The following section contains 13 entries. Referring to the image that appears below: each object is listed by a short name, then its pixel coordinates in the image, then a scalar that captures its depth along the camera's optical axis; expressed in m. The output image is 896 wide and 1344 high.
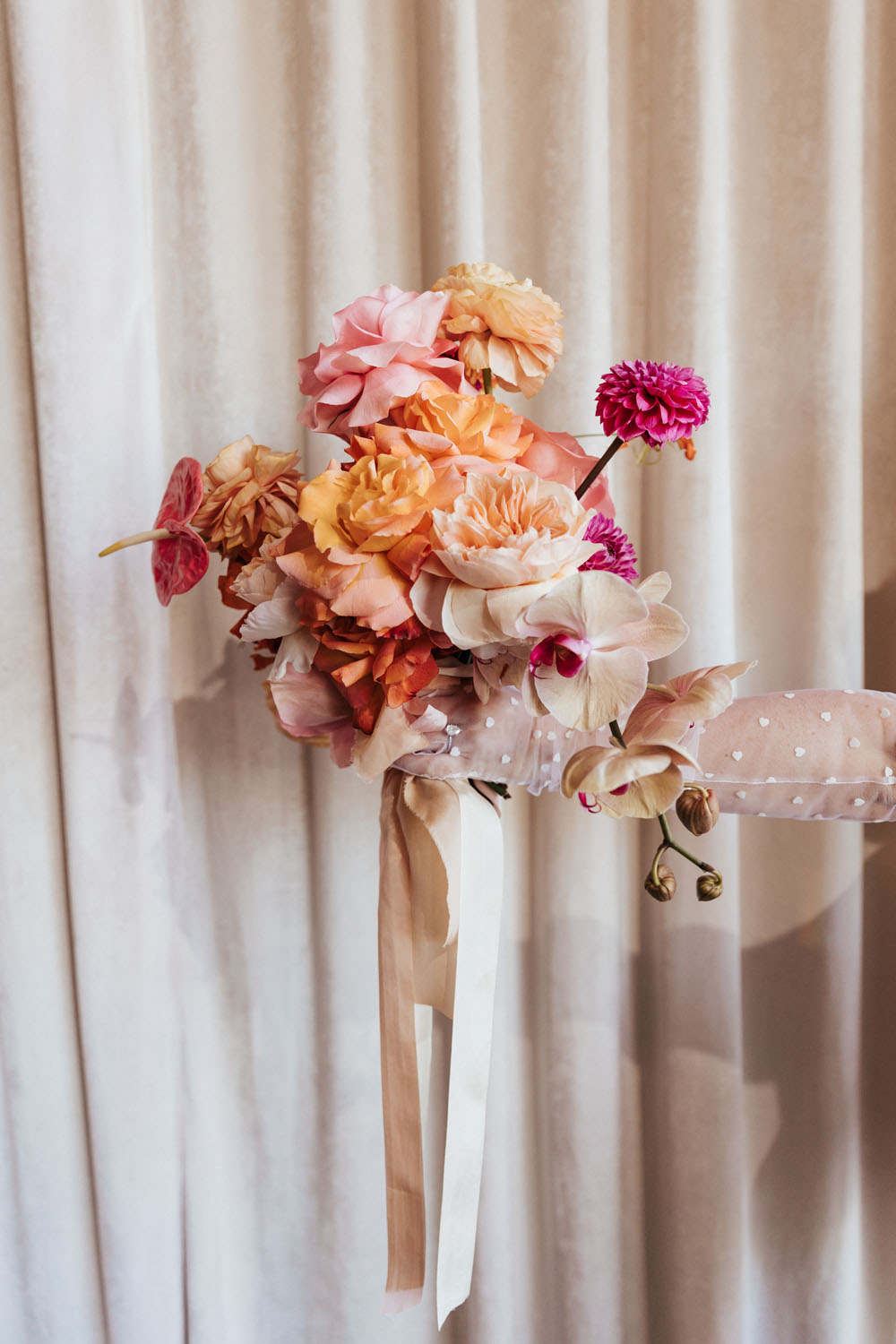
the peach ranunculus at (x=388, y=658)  0.57
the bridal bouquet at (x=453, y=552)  0.52
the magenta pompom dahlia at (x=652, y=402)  0.56
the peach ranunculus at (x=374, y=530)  0.54
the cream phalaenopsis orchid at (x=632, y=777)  0.50
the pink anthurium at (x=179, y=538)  0.66
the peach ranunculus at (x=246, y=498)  0.68
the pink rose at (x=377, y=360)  0.60
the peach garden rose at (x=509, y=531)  0.52
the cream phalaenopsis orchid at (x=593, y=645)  0.50
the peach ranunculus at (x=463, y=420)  0.58
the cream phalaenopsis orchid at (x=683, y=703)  0.53
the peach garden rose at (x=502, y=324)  0.63
